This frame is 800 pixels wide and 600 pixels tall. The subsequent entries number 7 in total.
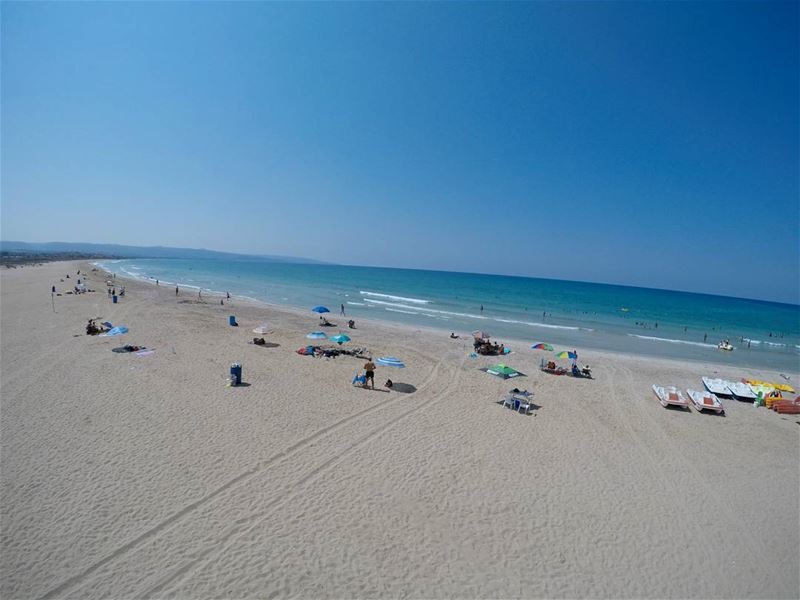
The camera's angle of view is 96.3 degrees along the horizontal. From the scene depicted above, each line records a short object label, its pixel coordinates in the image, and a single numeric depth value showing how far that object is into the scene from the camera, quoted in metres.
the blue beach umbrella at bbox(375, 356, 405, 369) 15.80
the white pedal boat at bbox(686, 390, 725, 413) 13.45
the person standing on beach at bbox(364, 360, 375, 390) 13.38
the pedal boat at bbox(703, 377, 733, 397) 15.84
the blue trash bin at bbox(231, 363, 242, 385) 12.77
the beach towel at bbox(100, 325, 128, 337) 18.41
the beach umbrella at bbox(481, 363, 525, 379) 15.98
